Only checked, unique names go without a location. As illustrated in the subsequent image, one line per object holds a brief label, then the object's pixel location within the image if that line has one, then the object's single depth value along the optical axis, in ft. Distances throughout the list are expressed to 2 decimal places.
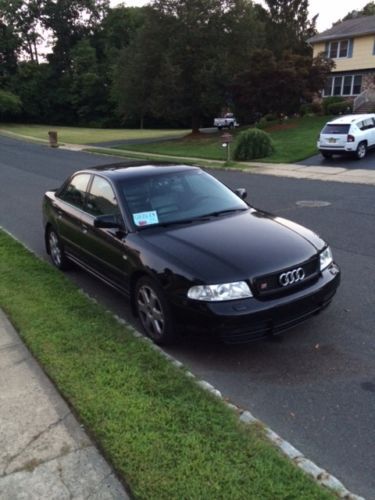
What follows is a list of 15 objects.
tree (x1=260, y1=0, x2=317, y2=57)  177.27
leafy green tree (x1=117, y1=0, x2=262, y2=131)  103.55
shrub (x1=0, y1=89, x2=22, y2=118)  205.39
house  121.70
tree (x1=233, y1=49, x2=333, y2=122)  100.07
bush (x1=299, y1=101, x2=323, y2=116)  116.37
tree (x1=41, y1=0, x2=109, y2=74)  245.65
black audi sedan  12.73
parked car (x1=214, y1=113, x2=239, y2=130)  145.56
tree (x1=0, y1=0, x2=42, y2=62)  238.27
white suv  59.67
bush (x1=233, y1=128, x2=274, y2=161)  67.15
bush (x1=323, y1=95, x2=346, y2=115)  114.42
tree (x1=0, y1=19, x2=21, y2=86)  233.55
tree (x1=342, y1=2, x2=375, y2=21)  216.74
